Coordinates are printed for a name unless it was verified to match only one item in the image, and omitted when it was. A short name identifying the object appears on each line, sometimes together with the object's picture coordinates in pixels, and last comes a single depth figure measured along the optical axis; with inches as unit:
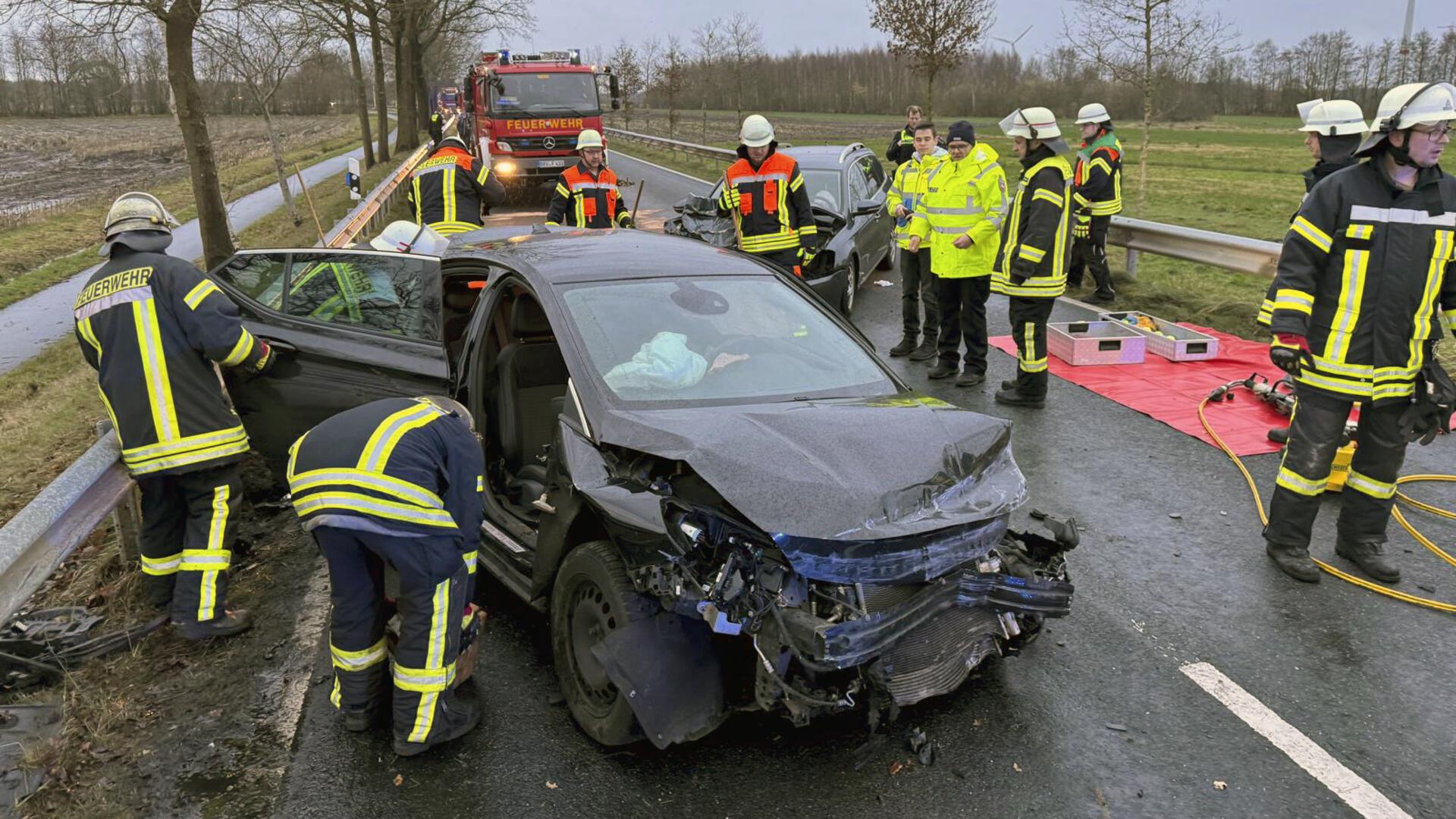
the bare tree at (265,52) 556.4
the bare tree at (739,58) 1283.2
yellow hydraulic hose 163.8
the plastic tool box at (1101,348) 315.3
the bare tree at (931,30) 692.1
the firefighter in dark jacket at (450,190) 346.0
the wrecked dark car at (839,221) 367.2
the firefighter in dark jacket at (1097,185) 384.5
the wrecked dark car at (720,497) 112.5
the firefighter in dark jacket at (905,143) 490.9
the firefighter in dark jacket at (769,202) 319.3
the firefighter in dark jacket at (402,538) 121.6
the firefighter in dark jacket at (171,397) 160.6
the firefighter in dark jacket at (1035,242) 265.4
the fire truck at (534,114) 713.6
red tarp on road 250.7
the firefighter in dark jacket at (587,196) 350.6
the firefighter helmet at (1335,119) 245.0
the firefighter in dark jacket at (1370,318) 164.6
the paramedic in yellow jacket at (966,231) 292.2
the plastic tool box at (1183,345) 312.8
